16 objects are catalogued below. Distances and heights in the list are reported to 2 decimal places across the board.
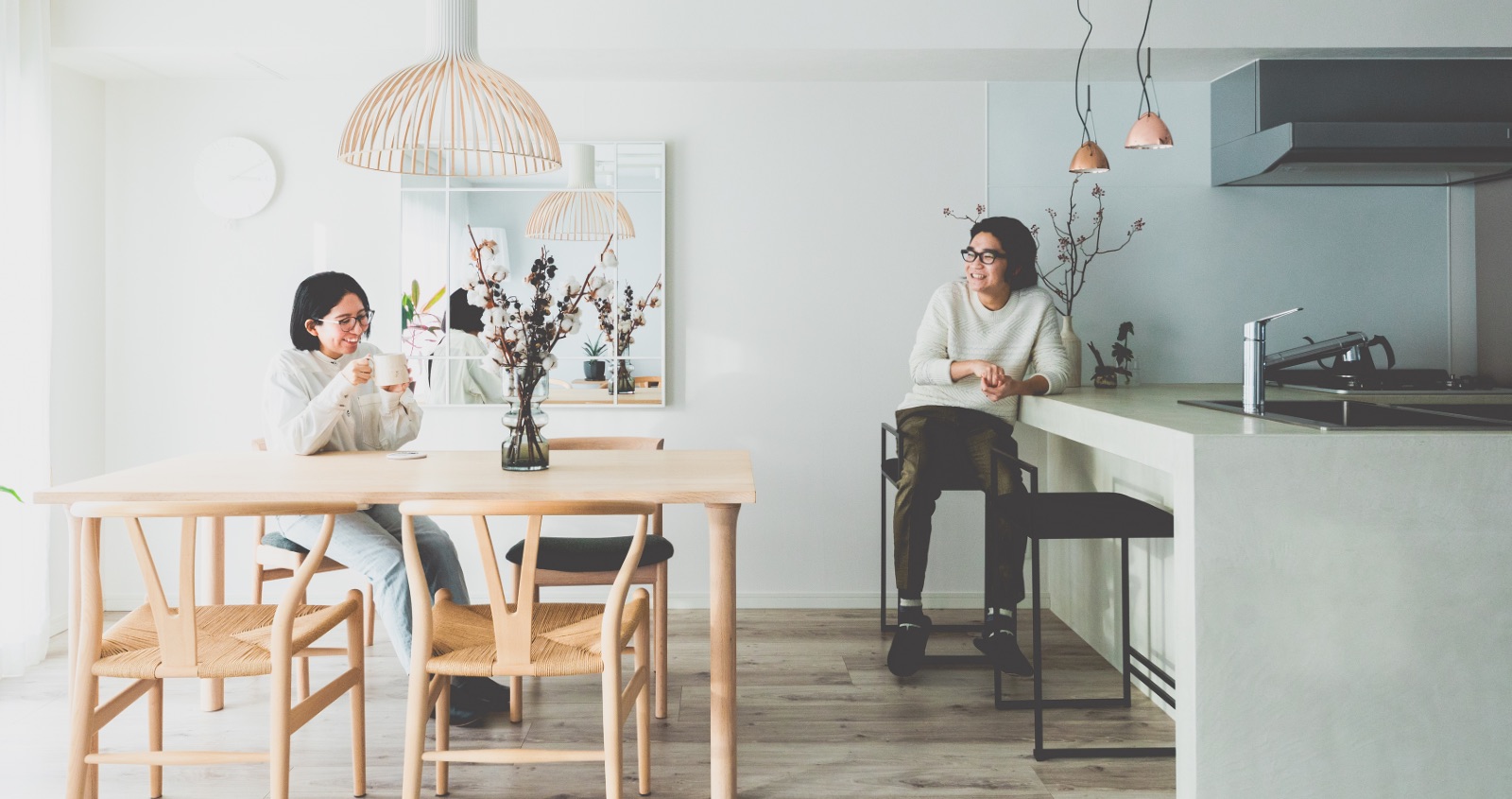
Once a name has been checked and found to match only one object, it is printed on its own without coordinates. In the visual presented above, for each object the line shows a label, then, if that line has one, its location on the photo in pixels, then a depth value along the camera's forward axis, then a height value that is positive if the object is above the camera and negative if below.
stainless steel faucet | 2.29 +0.09
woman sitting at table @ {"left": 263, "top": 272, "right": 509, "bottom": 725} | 2.44 -0.06
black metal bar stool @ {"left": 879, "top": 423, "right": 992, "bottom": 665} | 3.04 -0.28
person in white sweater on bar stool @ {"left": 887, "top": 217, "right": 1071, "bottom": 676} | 2.96 +0.04
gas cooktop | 3.18 +0.07
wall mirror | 3.62 +0.55
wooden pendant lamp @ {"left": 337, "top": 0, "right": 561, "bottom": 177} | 2.15 +0.72
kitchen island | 1.79 -0.41
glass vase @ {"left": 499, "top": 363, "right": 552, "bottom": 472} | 2.37 -0.06
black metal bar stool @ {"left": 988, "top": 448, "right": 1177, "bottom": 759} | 2.27 -0.30
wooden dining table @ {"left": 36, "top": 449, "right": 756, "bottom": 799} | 2.02 -0.19
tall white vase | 3.49 +0.19
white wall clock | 3.62 +0.87
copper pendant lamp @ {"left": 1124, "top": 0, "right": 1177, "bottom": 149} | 2.82 +0.81
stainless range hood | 3.05 +0.99
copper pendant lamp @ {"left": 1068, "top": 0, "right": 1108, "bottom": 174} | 2.98 +0.78
